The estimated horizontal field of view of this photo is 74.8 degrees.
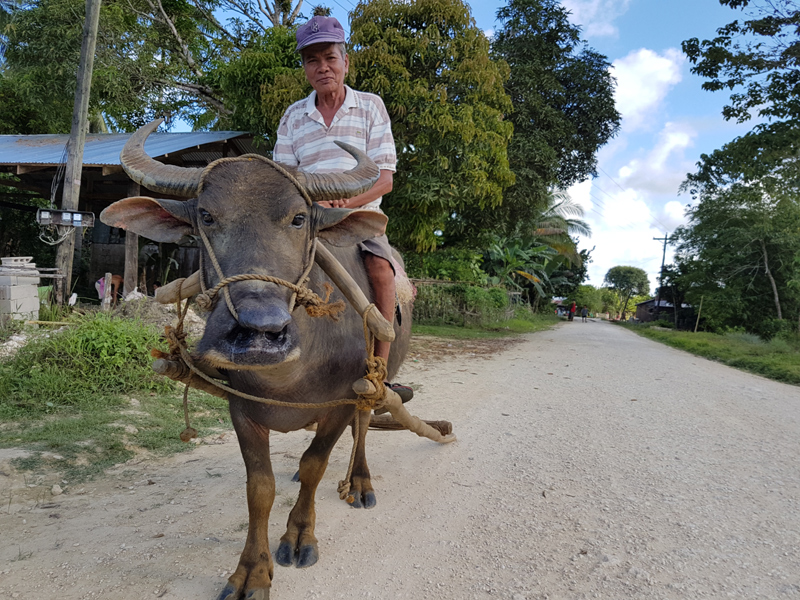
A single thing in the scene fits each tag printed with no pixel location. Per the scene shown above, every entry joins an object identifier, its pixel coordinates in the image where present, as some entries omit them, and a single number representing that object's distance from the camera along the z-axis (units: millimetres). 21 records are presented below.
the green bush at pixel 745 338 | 17125
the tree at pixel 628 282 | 77875
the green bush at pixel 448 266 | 15586
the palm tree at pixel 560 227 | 25797
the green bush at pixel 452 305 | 15273
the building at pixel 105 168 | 9805
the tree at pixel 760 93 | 10742
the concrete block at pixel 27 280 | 6809
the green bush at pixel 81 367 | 4656
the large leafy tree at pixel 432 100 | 9242
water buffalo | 1657
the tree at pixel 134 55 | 13328
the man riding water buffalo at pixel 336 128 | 2771
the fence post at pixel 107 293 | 8255
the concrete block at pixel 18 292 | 6461
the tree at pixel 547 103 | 13234
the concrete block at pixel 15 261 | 7289
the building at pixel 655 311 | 37781
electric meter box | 7164
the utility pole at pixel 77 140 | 8016
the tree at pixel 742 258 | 22312
